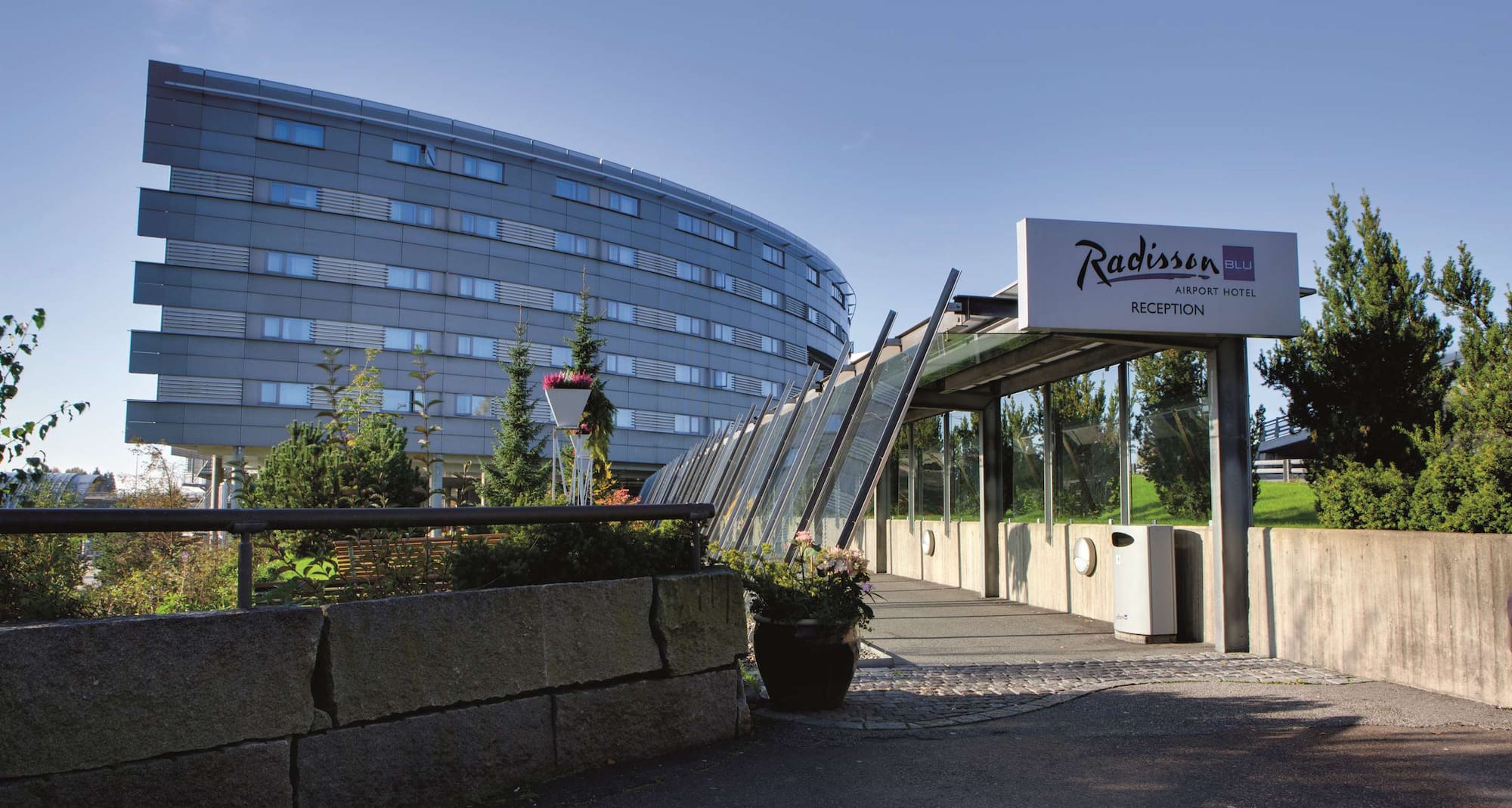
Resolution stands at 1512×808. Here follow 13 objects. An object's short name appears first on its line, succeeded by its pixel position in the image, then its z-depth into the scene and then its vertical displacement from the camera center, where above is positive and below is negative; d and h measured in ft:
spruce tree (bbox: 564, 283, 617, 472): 54.03 +3.69
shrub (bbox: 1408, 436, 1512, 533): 23.67 +0.14
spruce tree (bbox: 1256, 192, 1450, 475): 29.55 +4.01
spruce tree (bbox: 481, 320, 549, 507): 111.55 +6.03
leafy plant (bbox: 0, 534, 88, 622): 12.62 -1.16
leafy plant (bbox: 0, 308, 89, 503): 18.08 +1.10
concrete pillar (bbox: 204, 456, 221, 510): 139.33 +0.22
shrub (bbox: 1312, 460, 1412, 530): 26.73 -0.04
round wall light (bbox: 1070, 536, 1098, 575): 38.52 -2.38
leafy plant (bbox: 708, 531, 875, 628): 21.79 -2.03
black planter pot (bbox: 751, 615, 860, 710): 21.52 -3.60
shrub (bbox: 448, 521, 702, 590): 16.69 -1.11
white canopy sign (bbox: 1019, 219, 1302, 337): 29.63 +6.15
